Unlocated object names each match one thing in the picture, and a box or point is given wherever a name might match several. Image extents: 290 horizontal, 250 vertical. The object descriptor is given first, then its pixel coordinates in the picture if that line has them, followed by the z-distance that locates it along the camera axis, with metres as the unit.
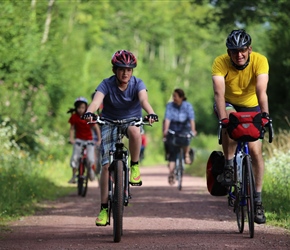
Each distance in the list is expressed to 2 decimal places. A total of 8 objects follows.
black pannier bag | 19.56
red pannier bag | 17.94
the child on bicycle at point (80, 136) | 32.56
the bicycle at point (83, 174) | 31.89
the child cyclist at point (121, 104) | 19.11
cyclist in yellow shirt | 18.33
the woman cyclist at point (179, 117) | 35.66
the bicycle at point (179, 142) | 36.16
